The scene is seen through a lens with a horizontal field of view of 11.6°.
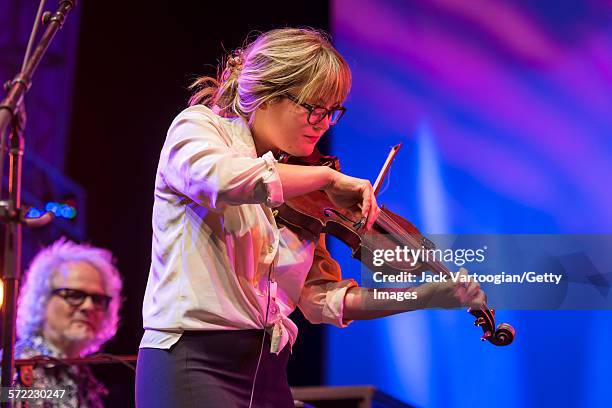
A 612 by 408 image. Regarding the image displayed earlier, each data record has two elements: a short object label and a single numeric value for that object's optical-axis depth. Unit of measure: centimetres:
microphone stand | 478
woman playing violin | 467
